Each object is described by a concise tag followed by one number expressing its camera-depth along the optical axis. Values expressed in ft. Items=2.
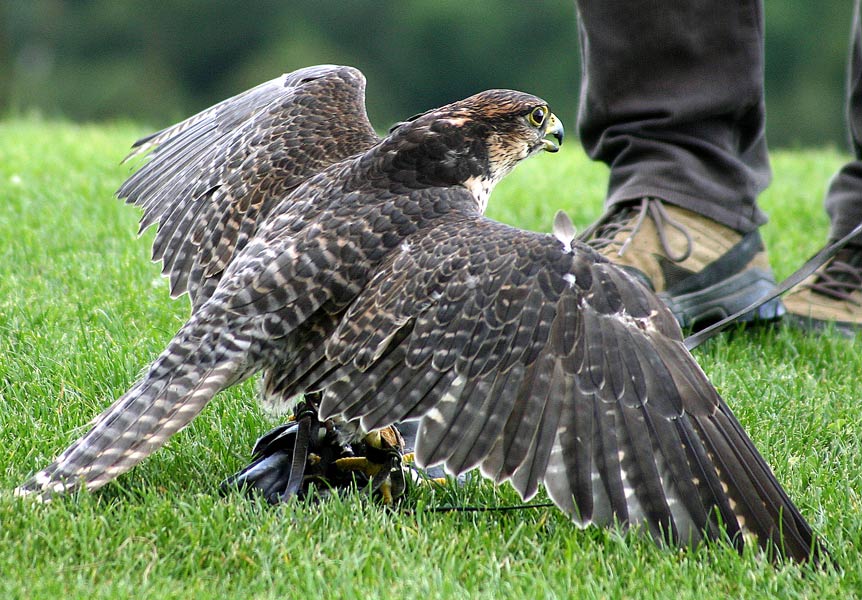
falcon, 19.42
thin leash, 27.02
